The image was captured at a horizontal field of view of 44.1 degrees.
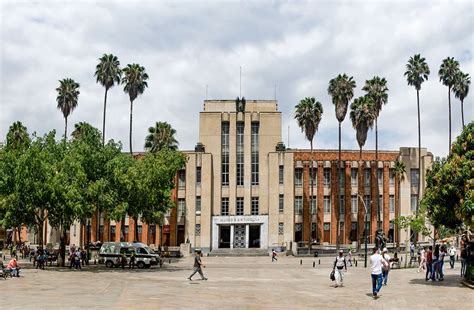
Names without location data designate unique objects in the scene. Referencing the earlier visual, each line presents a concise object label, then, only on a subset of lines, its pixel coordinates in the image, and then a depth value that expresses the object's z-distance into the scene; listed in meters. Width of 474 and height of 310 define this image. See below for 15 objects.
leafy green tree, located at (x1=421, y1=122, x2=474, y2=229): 25.09
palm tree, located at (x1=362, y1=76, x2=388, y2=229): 74.71
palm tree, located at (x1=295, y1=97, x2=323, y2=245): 74.19
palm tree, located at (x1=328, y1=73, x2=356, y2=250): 73.88
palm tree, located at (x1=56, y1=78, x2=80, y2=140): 77.69
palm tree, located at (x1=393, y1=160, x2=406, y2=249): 74.12
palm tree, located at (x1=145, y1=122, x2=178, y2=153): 71.19
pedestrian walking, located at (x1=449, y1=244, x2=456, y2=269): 36.47
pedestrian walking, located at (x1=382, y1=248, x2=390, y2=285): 26.61
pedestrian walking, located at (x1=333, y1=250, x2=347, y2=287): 26.78
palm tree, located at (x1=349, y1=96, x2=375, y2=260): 72.81
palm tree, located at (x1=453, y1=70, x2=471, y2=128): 78.68
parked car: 45.62
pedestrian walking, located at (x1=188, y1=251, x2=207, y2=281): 30.41
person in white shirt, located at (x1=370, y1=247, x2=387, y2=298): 21.72
